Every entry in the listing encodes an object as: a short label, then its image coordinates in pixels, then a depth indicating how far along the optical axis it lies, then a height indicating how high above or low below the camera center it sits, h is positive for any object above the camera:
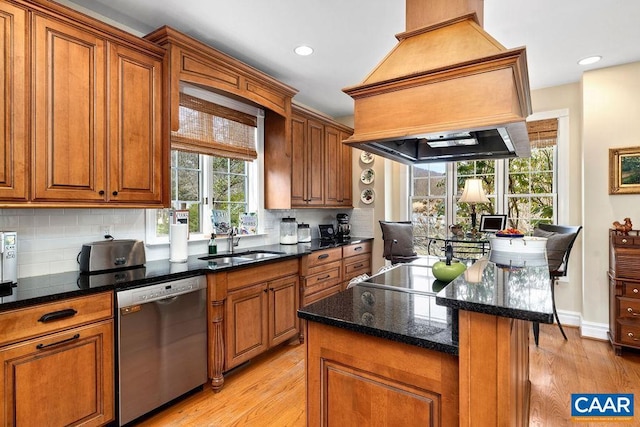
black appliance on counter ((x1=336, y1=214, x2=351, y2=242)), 4.75 -0.24
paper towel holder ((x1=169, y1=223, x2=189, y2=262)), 2.65 -0.23
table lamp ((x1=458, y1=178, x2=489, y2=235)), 3.78 +0.19
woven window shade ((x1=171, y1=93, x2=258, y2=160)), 2.85 +0.76
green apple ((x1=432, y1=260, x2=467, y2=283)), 1.79 -0.31
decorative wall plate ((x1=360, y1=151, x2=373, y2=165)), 4.91 +0.77
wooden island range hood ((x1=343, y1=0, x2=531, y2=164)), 1.32 +0.53
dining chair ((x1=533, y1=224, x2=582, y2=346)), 3.07 -0.34
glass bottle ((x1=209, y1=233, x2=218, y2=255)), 3.11 -0.30
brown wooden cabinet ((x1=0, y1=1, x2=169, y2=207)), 1.82 +0.60
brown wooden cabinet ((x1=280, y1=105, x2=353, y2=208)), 3.91 +0.63
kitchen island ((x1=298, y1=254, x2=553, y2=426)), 1.03 -0.49
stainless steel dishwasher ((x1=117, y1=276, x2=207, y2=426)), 1.98 -0.83
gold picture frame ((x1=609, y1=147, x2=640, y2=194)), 3.25 +0.38
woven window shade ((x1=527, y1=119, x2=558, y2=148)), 3.90 +0.89
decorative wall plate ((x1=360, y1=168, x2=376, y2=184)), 4.92 +0.51
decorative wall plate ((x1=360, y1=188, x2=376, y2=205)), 4.94 +0.22
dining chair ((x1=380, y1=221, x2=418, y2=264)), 4.16 -0.39
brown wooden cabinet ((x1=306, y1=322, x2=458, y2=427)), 1.14 -0.62
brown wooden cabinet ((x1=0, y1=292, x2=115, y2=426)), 1.58 -0.76
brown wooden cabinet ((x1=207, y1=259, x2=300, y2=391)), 2.47 -0.82
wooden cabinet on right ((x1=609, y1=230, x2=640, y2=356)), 2.99 -0.72
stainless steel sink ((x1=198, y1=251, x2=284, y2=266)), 2.84 -0.41
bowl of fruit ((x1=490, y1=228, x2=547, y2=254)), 1.89 -0.19
